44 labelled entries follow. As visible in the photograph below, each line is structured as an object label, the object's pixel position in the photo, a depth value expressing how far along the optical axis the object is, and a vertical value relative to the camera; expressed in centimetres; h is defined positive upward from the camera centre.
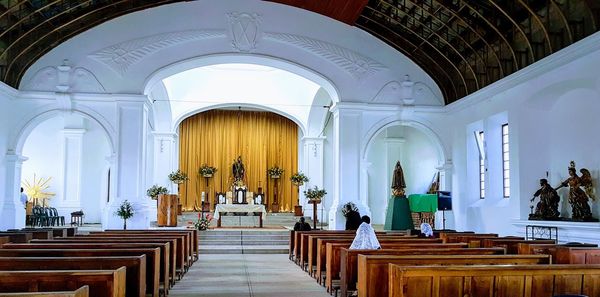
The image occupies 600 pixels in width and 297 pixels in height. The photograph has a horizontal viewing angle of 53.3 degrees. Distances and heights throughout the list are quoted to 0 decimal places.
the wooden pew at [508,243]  904 -81
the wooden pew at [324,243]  923 -83
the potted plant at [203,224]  1683 -100
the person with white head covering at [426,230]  1099 -72
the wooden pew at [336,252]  839 -88
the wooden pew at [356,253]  732 -77
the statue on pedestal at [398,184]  1728 +19
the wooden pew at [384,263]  615 -74
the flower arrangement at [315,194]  1836 -13
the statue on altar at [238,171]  2442 +74
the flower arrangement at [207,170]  2442 +76
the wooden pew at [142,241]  871 -81
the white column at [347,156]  1658 +95
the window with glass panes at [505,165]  1462 +66
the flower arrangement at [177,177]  2158 +41
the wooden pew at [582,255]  719 -75
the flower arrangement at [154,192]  1733 -11
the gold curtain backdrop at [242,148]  2516 +174
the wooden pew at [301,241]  1138 -101
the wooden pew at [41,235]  1004 -80
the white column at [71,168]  2066 +68
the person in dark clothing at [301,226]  1341 -82
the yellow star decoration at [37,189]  2014 -7
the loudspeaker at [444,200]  1499 -22
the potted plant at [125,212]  1512 -61
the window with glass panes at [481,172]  1580 +51
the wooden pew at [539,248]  768 -75
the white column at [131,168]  1564 +53
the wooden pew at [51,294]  355 -65
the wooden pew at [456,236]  1032 -81
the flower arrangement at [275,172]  2506 +73
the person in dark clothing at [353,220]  1333 -66
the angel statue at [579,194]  1093 -3
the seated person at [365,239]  779 -64
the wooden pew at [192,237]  1186 -101
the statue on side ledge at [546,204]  1173 -24
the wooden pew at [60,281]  456 -72
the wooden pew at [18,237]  931 -78
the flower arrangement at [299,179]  2261 +40
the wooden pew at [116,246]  729 -76
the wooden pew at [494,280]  494 -76
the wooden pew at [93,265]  561 -74
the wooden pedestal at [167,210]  1745 -64
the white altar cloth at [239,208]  1905 -61
